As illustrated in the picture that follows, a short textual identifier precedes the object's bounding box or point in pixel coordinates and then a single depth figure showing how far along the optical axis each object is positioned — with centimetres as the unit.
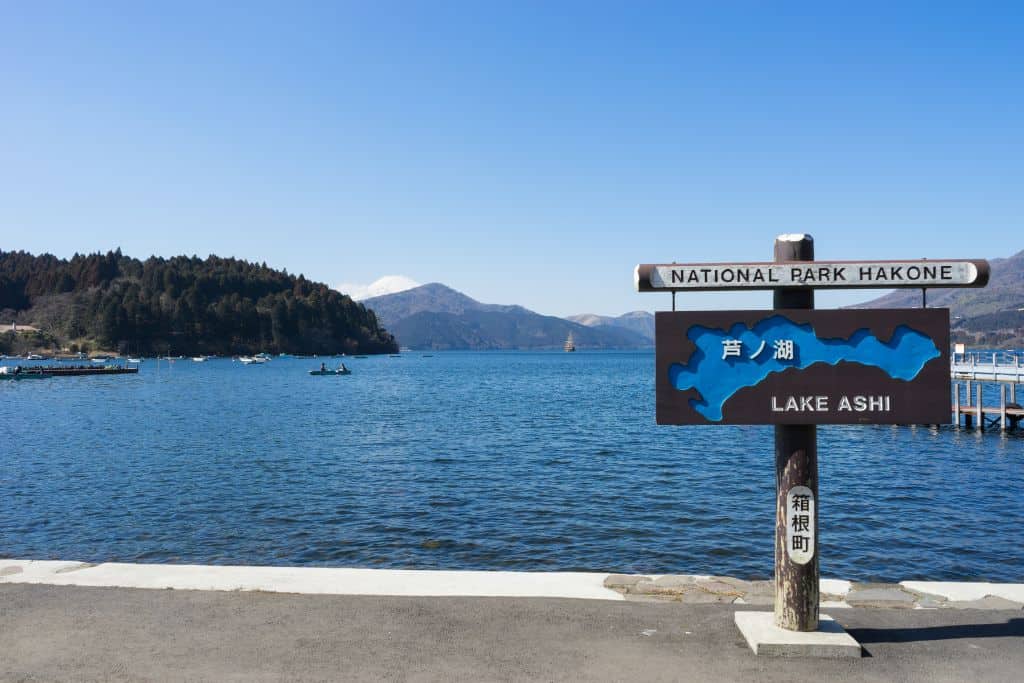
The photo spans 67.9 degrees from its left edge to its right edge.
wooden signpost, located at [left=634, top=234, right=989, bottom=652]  917
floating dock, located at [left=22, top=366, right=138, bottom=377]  14174
